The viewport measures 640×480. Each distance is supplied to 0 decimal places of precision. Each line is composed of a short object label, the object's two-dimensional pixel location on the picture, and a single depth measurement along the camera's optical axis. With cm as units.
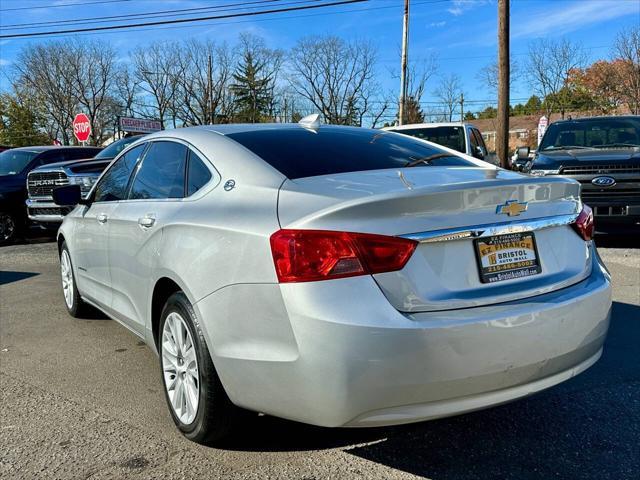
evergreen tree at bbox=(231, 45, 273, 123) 6003
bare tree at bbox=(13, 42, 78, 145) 5622
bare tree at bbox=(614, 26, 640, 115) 3809
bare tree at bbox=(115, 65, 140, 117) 5869
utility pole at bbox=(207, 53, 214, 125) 4897
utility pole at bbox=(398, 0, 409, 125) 2661
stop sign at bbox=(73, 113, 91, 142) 2058
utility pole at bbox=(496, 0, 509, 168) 1441
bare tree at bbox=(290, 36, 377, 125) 5178
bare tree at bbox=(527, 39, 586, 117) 4672
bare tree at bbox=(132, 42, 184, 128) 5512
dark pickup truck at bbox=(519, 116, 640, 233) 814
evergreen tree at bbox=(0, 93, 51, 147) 5812
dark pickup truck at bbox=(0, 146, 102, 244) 1147
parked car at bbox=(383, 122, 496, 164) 1044
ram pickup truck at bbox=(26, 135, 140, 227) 1045
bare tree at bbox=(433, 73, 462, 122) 6369
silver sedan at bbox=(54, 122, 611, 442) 218
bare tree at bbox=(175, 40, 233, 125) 5450
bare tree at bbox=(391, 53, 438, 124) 5031
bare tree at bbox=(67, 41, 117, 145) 5688
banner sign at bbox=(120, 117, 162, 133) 2530
